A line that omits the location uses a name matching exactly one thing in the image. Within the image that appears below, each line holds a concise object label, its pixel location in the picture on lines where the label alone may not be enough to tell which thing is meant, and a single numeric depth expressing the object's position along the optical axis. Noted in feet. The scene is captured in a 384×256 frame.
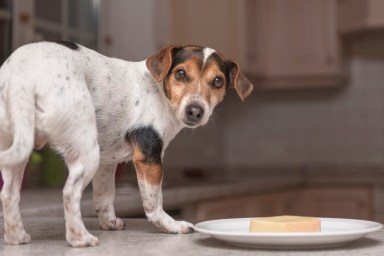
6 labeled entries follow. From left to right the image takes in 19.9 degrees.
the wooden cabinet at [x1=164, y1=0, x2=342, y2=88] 15.51
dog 4.84
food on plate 4.84
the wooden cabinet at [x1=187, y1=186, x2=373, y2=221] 13.63
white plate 4.70
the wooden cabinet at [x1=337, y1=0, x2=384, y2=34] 15.24
